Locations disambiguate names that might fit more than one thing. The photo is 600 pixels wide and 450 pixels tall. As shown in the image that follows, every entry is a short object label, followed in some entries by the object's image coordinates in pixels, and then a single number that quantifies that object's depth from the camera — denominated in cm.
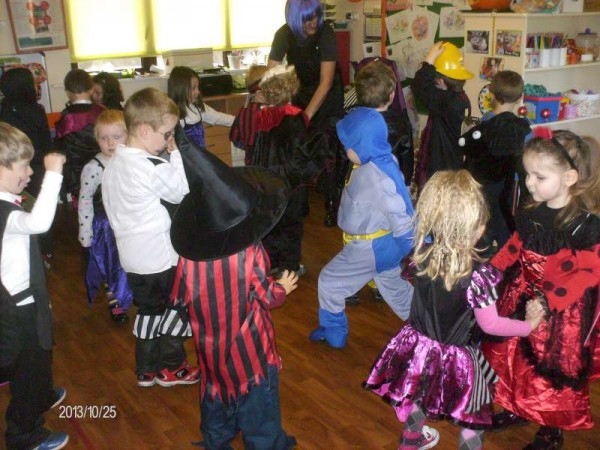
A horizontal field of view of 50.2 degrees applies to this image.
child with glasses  239
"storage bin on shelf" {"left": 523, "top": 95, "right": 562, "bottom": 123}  470
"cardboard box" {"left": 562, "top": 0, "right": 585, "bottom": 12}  460
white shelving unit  443
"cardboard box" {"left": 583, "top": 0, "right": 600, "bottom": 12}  489
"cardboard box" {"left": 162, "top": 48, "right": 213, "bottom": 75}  614
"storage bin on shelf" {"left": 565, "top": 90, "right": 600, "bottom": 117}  489
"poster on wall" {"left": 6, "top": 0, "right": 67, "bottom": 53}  530
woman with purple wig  382
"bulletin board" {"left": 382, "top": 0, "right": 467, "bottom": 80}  536
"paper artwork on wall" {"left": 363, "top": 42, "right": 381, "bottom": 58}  615
